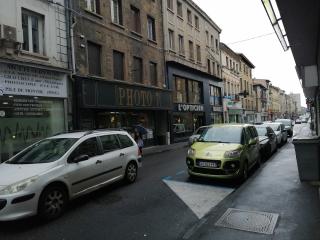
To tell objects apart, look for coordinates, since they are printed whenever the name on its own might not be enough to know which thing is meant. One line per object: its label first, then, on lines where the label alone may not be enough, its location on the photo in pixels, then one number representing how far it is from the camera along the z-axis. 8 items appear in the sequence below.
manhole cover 3.89
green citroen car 6.38
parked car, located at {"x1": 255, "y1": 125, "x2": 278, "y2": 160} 9.67
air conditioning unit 8.42
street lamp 3.91
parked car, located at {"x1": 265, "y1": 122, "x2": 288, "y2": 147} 13.19
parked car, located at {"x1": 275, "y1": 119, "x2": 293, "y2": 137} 19.36
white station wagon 4.11
